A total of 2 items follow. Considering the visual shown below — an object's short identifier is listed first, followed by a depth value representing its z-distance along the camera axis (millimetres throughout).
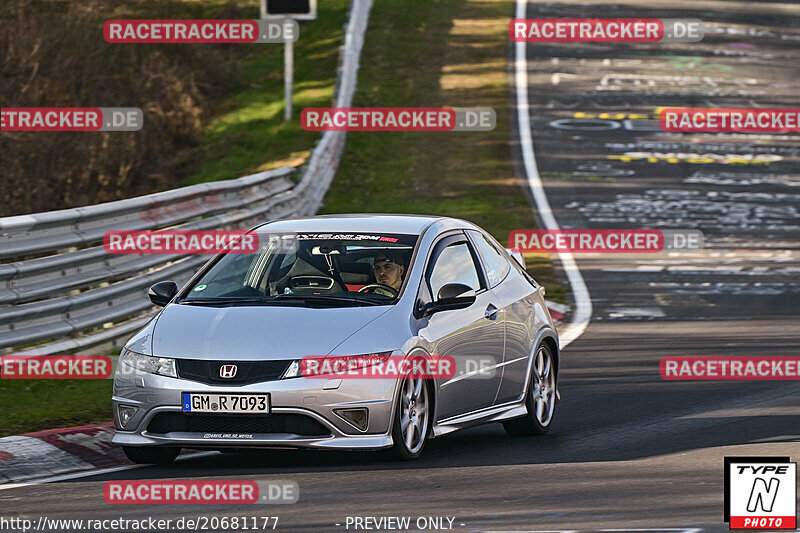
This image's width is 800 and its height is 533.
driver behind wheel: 19844
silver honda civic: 17797
